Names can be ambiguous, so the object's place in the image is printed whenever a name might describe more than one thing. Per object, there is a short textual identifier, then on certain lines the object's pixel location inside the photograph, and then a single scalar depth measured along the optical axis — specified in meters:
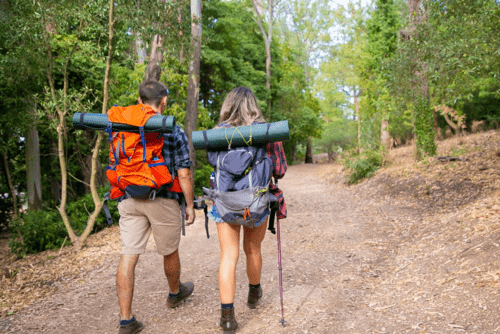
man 2.70
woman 2.63
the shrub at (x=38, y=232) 6.57
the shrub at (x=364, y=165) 11.09
